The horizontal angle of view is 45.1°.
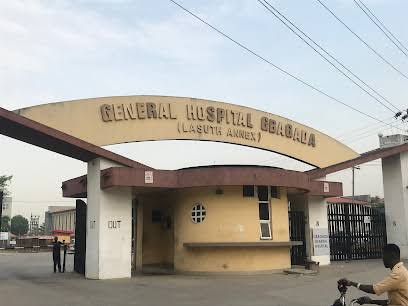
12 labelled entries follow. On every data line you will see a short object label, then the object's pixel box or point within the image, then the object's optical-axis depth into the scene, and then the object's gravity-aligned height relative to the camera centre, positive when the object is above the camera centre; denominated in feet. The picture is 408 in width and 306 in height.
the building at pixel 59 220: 380.47 +6.94
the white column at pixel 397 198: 81.76 +3.82
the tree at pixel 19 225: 458.50 +3.94
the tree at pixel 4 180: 263.59 +26.37
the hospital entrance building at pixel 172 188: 56.18 +4.61
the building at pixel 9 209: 436.76 +19.35
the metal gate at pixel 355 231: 82.48 -1.58
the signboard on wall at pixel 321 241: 72.49 -2.72
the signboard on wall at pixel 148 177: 56.24 +5.62
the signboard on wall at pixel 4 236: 237.49 -3.16
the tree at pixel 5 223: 358.43 +4.75
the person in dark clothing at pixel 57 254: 68.03 -3.54
